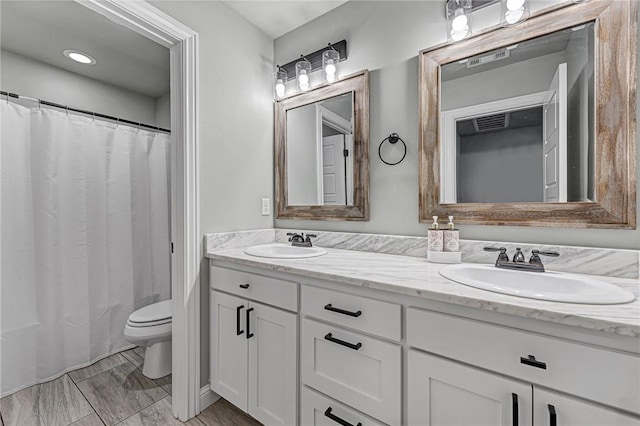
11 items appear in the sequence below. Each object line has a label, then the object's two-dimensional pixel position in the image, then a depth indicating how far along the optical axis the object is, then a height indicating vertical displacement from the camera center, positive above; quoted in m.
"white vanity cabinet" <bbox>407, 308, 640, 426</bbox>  0.67 -0.45
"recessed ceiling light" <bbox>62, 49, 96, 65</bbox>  2.12 +1.20
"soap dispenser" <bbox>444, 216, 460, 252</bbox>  1.30 -0.14
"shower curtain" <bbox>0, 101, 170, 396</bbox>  1.78 -0.17
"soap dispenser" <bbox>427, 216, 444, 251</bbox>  1.33 -0.14
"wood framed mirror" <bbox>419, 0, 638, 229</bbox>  1.06 +0.37
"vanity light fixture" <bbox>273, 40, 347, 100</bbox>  1.77 +0.95
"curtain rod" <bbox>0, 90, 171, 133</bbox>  1.77 +0.74
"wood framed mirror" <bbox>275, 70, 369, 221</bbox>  1.71 +0.38
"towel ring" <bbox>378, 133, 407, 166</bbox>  1.55 +0.39
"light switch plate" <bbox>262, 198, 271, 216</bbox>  2.02 +0.03
